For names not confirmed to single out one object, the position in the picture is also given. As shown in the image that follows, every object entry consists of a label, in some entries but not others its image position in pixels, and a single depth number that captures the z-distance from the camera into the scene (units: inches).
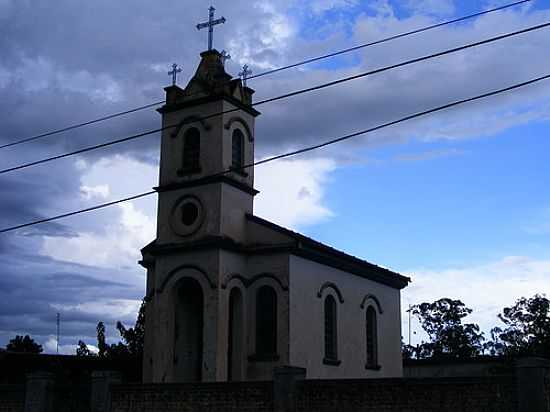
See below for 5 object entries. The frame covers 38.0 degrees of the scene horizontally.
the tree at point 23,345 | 2516.0
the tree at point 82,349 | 2338.8
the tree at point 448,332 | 2753.4
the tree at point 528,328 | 1966.5
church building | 1042.1
